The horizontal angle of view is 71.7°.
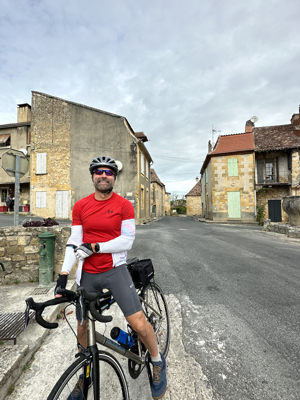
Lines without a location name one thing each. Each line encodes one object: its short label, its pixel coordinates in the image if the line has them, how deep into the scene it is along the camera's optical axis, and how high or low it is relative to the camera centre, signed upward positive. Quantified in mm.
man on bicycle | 1522 -318
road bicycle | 1178 -1000
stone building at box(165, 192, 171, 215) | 52750 +1062
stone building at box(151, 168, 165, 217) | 34031 +2205
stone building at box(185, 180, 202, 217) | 38500 +1070
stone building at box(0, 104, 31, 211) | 20359 +6592
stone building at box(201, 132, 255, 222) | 18547 +2310
